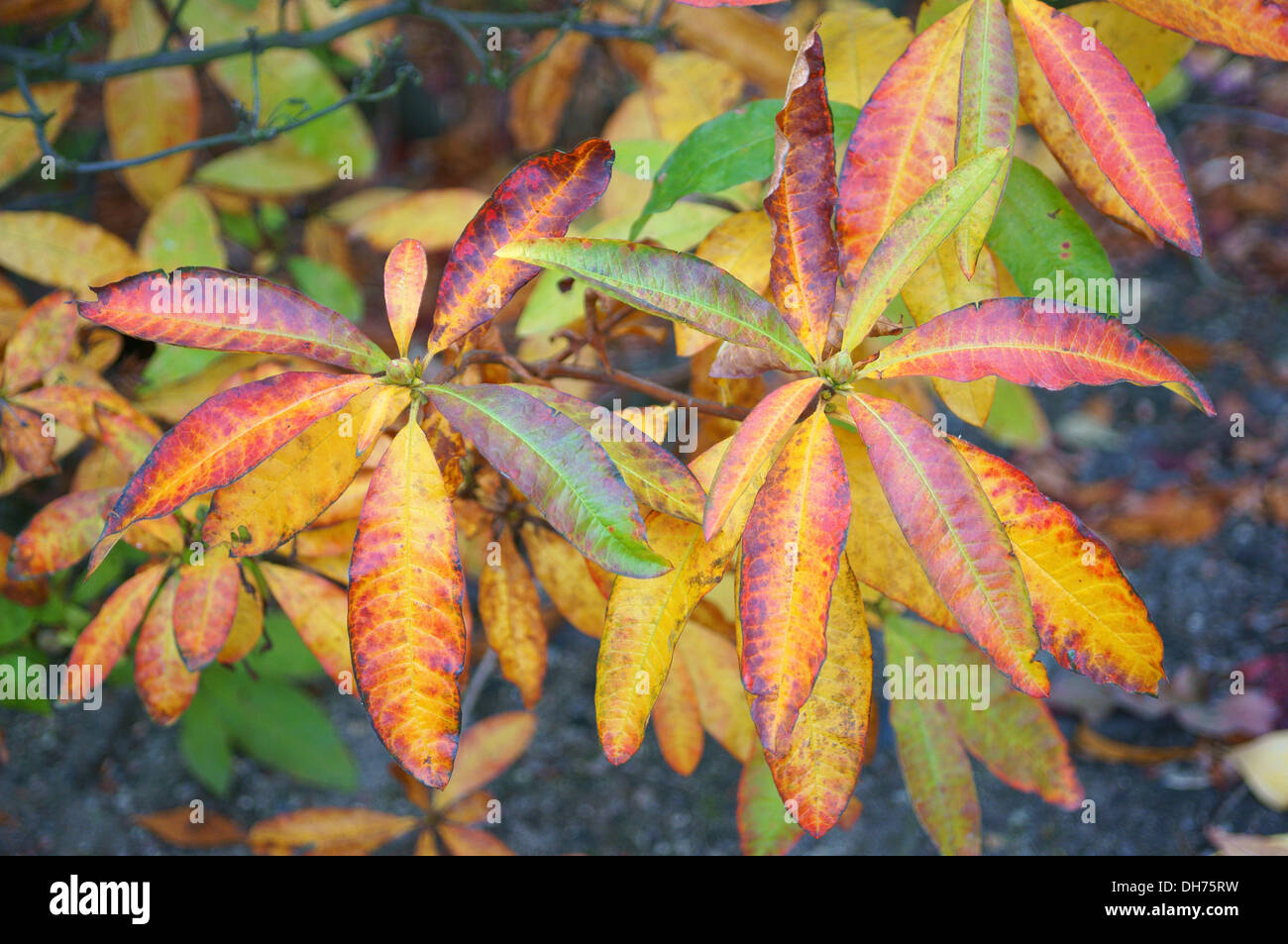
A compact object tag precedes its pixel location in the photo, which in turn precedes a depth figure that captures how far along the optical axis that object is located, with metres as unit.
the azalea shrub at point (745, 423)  0.63
